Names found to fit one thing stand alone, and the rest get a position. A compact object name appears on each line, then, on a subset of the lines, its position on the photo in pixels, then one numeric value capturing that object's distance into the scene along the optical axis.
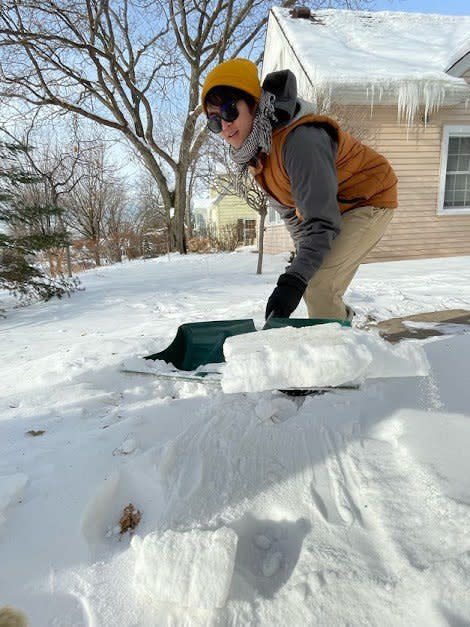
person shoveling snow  1.54
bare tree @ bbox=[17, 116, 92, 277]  10.27
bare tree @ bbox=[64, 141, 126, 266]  17.83
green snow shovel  2.04
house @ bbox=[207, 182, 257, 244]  26.42
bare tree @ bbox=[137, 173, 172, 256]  21.19
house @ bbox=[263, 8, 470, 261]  7.00
